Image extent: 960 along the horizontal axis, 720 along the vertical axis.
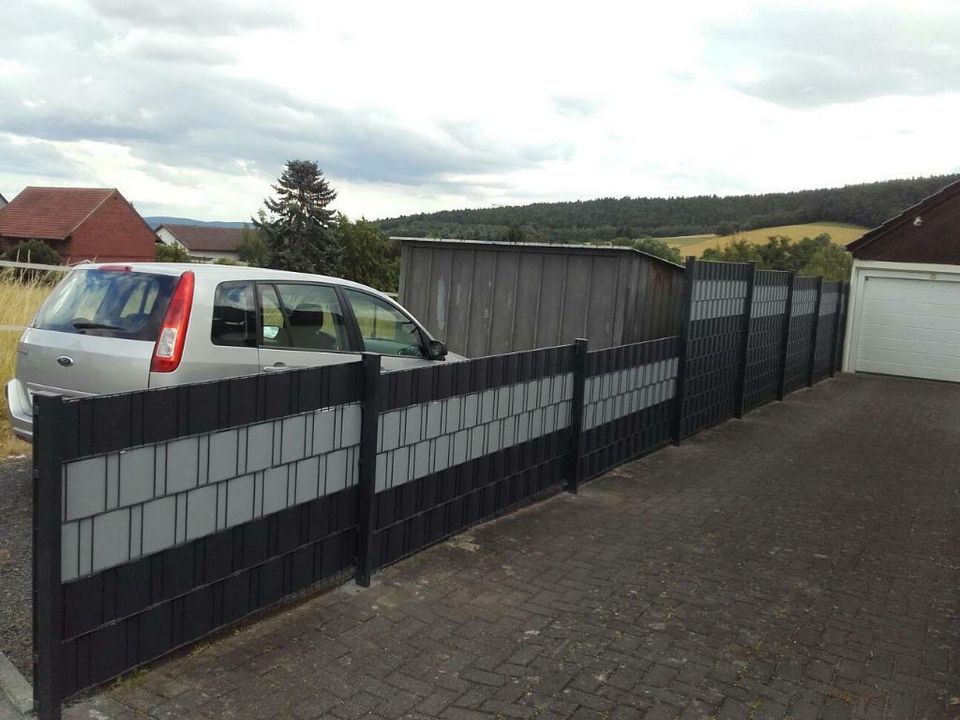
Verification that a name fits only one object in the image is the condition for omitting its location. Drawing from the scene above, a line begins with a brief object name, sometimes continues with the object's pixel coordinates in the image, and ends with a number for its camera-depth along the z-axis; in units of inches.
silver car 211.9
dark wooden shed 388.5
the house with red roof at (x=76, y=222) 2532.0
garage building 776.9
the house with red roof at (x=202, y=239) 5049.2
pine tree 3260.3
